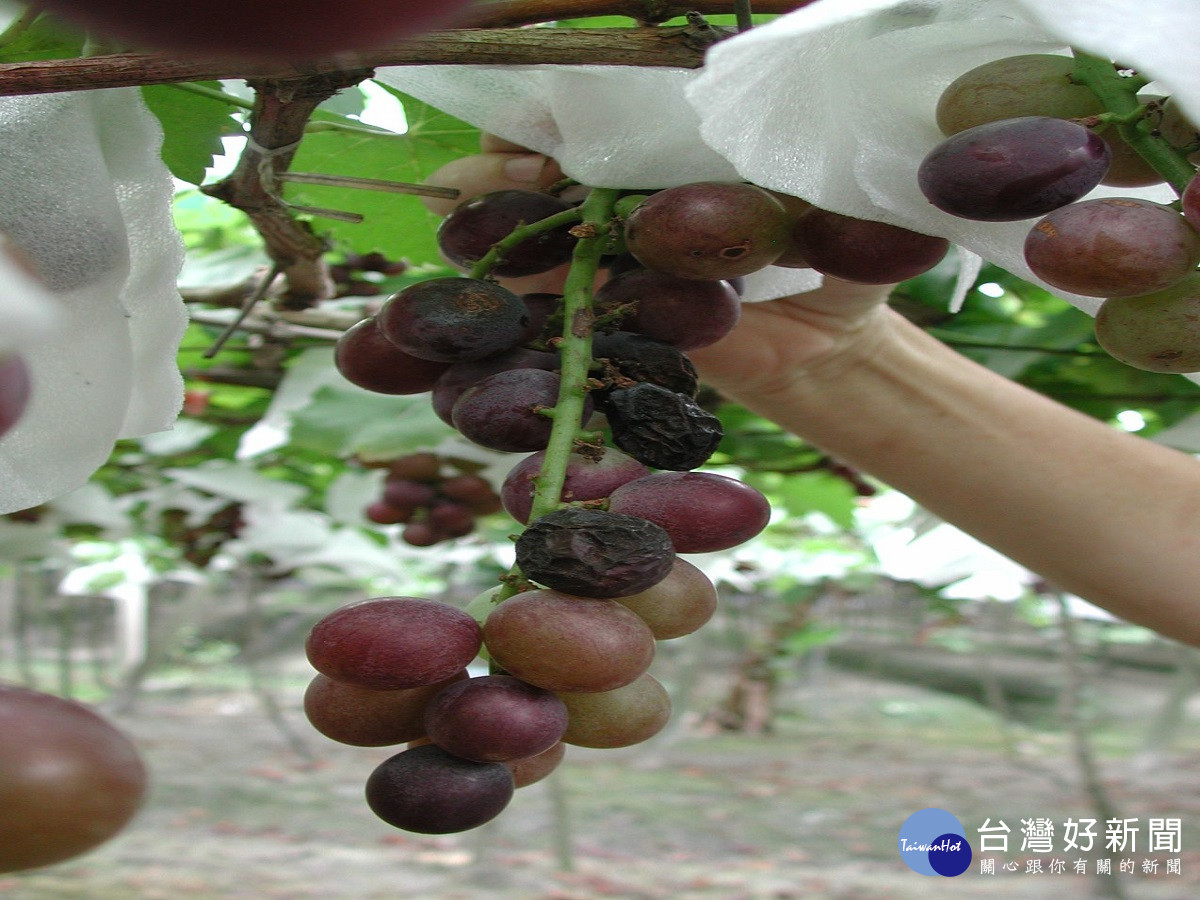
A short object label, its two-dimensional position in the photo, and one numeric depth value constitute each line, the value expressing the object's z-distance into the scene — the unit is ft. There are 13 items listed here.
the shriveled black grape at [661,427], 1.50
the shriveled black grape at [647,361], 1.65
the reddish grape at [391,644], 1.31
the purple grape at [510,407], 1.57
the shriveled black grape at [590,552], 1.26
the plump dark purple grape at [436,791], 1.37
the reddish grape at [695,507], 1.41
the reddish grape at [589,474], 1.45
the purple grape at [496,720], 1.32
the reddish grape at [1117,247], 1.35
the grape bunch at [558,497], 1.30
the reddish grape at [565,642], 1.28
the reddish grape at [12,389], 0.85
